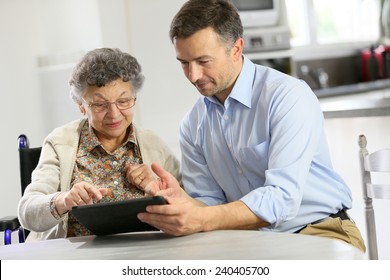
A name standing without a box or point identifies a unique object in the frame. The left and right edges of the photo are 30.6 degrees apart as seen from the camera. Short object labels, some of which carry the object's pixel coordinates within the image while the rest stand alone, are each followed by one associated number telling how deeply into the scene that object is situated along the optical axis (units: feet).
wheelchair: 7.99
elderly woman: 6.98
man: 5.99
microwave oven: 17.07
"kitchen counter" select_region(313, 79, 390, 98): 16.93
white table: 4.60
